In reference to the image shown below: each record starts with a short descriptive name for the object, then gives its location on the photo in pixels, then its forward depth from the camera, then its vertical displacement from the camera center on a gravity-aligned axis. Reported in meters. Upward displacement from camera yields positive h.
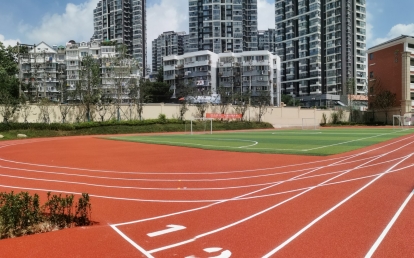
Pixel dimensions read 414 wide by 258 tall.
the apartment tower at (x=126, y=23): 118.56 +32.96
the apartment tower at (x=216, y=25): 101.31 +27.18
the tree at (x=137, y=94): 47.53 +3.29
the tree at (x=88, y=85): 44.84 +4.47
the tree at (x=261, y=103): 57.09 +2.09
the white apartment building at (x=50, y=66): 77.31 +12.42
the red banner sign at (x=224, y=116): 48.55 +0.02
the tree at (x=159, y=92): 76.29 +5.54
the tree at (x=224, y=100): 54.56 +2.59
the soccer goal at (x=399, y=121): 51.28 -1.17
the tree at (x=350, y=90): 65.50 +4.93
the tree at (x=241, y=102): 55.91 +2.28
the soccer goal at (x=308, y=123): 58.10 -1.40
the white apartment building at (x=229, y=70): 80.25 +10.85
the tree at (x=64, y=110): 43.03 +1.03
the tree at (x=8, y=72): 41.49 +6.09
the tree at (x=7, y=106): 38.50 +1.45
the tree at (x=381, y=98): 58.38 +2.80
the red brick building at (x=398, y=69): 56.56 +7.74
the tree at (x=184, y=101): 50.75 +2.36
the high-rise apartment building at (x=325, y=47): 91.12 +18.49
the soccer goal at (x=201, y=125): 47.62 -1.23
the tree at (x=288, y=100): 87.31 +4.04
